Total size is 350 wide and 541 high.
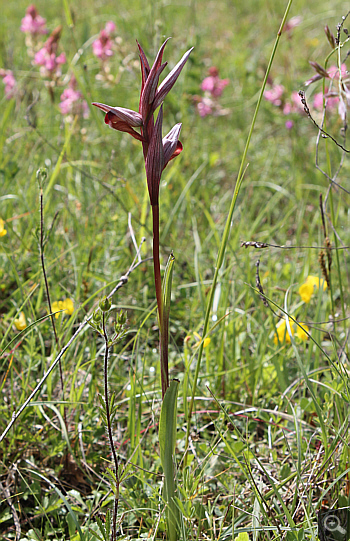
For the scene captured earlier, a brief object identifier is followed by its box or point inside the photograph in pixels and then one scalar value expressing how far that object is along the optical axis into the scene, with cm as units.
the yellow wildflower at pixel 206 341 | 132
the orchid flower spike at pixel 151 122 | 70
